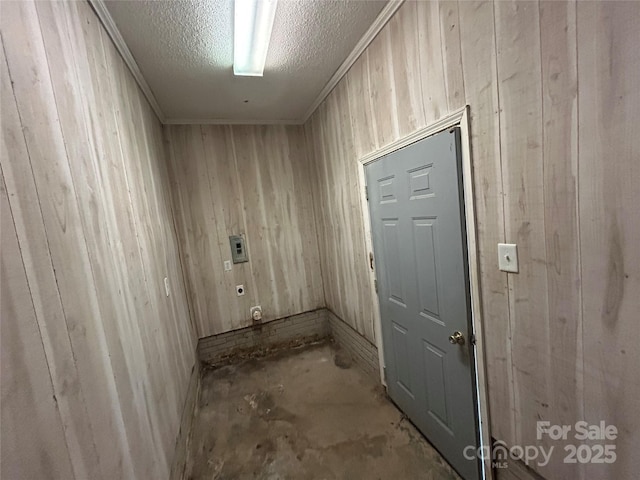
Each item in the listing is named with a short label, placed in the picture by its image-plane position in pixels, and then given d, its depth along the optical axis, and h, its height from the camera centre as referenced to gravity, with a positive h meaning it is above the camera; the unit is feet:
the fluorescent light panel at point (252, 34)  4.49 +3.79
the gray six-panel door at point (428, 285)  4.38 -1.61
